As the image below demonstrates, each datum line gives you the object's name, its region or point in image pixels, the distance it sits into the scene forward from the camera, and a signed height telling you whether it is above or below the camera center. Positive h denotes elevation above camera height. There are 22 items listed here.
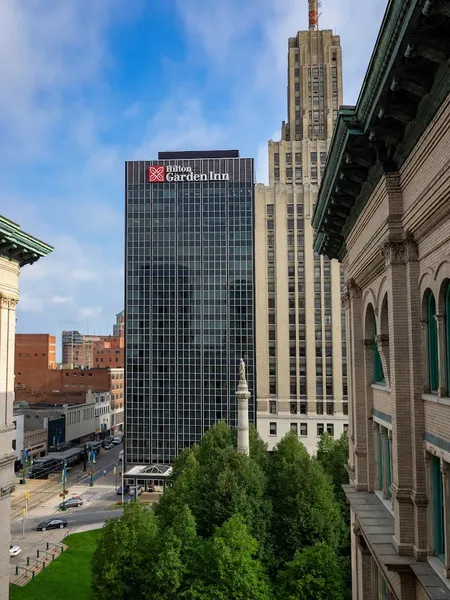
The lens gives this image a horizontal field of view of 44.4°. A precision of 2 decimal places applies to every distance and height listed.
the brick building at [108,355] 175.88 +2.09
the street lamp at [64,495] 67.56 -17.21
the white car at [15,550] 48.50 -16.56
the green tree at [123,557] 28.05 -10.17
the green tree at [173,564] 26.22 -9.86
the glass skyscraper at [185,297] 81.44 +9.54
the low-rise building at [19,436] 86.88 -11.64
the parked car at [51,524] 58.69 -17.29
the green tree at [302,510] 35.25 -9.95
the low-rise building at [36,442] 91.66 -13.60
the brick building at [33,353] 126.75 +2.23
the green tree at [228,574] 25.73 -10.11
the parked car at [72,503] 68.75 -17.48
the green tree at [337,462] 42.84 -8.75
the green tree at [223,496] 36.12 -9.23
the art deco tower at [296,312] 81.38 +7.13
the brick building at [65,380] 126.50 -4.10
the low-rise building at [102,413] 119.06 -11.29
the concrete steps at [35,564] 43.06 -16.91
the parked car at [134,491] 70.79 -17.54
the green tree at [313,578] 26.69 -10.72
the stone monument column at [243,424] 51.89 -6.11
